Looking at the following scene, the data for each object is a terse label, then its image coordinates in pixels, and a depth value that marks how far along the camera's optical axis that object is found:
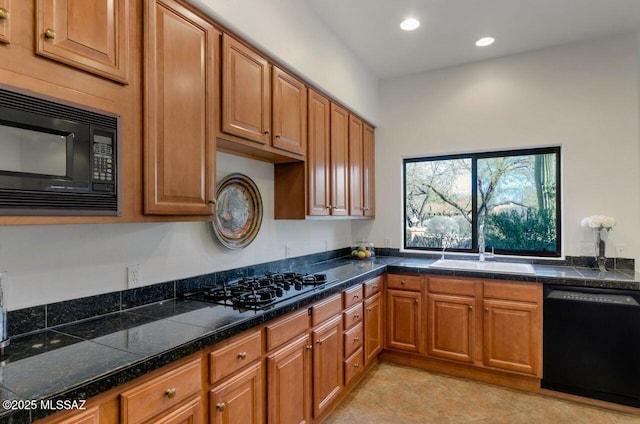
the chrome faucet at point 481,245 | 3.58
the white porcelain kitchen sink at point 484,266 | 3.07
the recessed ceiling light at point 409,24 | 2.87
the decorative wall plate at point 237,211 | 2.36
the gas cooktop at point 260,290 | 1.85
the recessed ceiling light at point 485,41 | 3.17
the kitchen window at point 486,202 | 3.46
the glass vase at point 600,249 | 3.01
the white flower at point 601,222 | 2.96
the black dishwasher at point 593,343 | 2.54
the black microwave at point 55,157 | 1.11
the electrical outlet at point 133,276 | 1.80
